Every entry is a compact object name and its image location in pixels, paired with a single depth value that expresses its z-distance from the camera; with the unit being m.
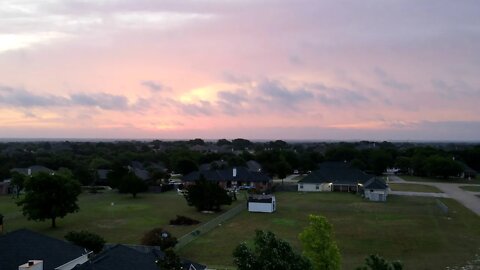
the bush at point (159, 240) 31.14
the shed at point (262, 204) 50.30
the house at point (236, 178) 73.62
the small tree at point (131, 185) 62.28
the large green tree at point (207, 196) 51.38
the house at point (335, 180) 71.31
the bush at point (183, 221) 43.72
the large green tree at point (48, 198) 40.56
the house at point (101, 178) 80.44
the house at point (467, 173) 93.59
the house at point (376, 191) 59.50
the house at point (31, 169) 79.38
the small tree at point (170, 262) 18.44
